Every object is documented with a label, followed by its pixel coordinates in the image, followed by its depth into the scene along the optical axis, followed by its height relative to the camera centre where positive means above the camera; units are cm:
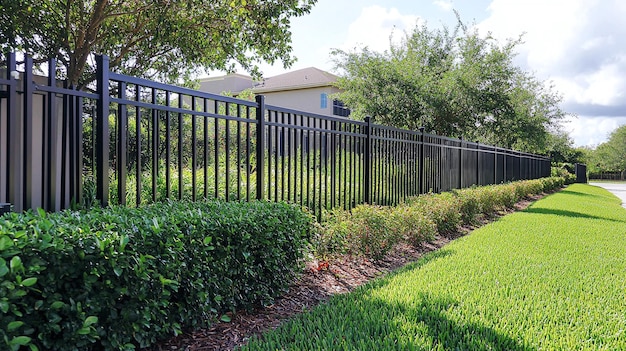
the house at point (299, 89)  2522 +530
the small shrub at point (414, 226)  649 -82
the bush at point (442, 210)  753 -66
